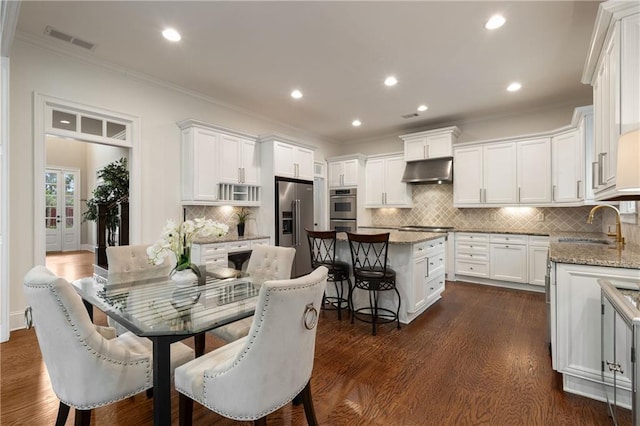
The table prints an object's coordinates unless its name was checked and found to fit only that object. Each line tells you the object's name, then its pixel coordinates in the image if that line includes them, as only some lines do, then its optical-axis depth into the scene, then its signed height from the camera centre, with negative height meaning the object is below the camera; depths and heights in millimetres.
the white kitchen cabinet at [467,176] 5219 +662
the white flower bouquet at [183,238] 1999 -175
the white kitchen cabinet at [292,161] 5000 +936
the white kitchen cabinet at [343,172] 6633 +932
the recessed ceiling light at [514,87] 4078 +1794
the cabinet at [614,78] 1780 +880
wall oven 6629 +62
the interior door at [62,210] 8094 +72
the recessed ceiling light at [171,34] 2902 +1800
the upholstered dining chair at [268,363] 1219 -666
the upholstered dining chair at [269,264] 2453 -447
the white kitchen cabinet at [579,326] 1893 -762
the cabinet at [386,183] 6238 +650
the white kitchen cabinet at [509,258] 4613 -729
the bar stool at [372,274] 3018 -645
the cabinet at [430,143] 5449 +1348
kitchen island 3240 -667
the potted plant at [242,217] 4883 -74
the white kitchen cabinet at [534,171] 4602 +677
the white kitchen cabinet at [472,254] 4961 -721
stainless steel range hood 5469 +812
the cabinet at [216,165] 4145 +729
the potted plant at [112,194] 5023 +327
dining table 1327 -533
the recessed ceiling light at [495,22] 2684 +1790
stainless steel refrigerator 5062 -82
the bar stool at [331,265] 3396 -626
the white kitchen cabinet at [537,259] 4453 -705
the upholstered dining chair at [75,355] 1254 -662
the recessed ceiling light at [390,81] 3918 +1803
